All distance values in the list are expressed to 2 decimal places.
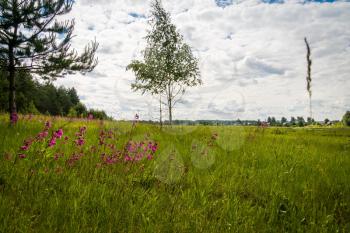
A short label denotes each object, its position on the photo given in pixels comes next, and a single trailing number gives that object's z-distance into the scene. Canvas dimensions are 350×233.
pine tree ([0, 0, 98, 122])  9.55
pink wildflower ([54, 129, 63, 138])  2.81
